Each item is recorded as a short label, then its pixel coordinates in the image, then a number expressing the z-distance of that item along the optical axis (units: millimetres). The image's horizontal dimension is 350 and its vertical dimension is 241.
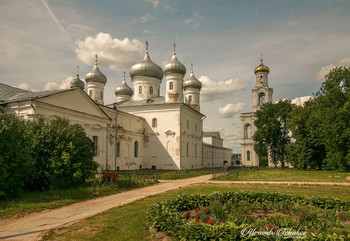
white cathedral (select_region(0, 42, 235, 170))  25500
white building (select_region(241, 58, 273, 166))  60081
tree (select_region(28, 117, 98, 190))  14031
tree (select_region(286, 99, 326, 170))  37250
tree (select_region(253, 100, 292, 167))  43688
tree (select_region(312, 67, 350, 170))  28031
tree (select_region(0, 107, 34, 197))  11406
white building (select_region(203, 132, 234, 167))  54850
